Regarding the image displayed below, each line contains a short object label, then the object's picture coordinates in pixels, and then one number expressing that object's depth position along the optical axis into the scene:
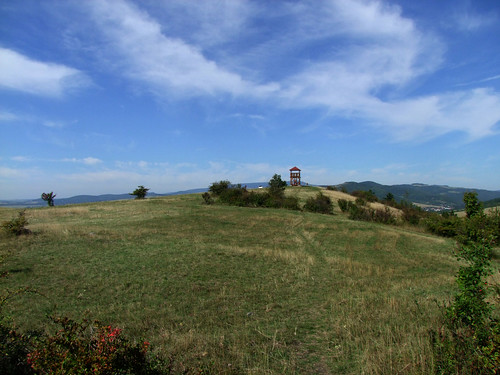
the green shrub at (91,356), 3.08
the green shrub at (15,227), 17.23
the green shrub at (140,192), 51.62
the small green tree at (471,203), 30.91
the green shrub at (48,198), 50.22
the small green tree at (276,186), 50.41
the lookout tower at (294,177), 77.19
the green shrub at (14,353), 3.76
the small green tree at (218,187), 48.71
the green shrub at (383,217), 37.34
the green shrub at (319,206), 43.41
